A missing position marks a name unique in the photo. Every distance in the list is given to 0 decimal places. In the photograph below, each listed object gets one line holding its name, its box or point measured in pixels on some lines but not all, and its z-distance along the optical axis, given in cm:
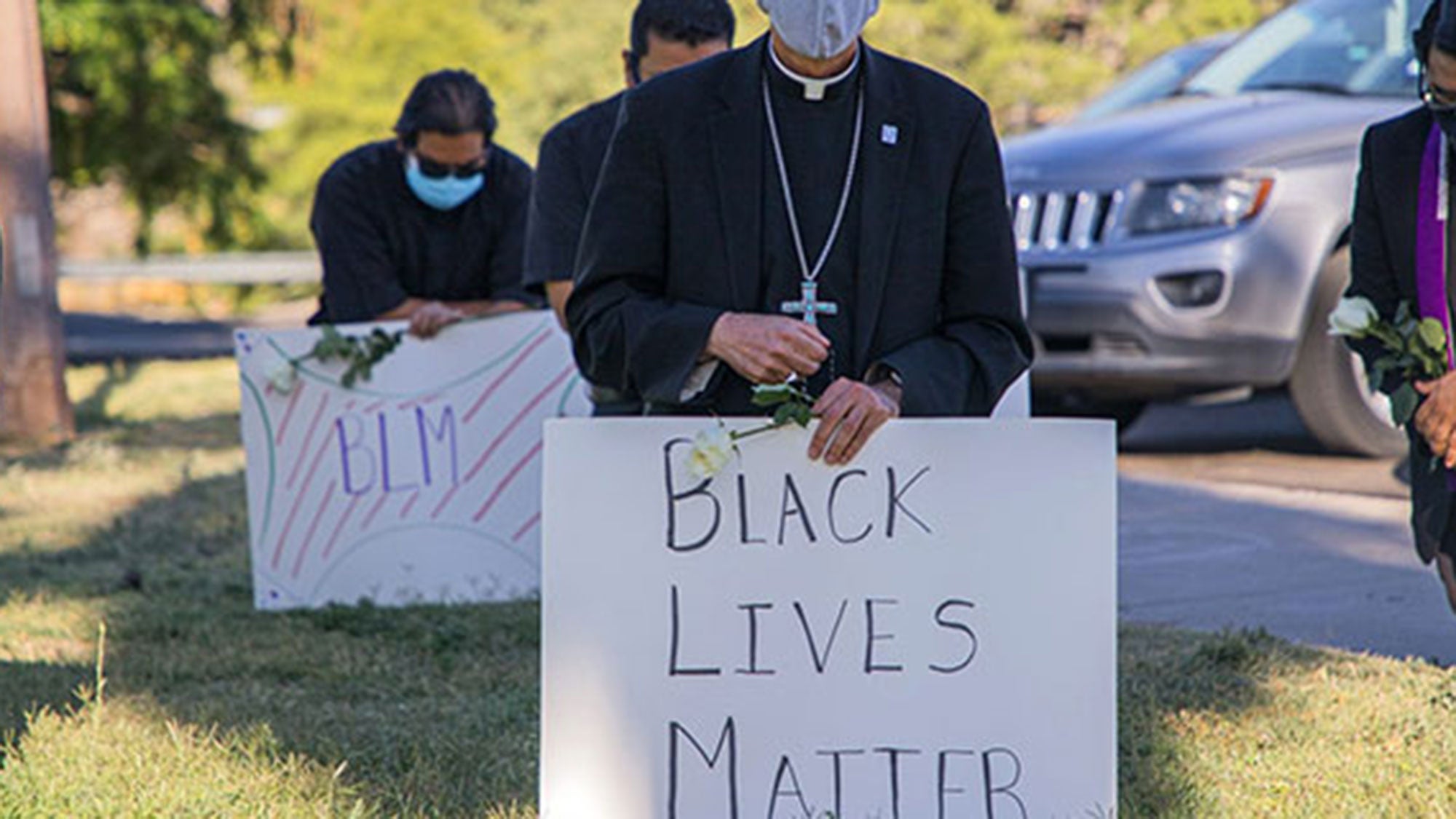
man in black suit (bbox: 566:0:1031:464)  718
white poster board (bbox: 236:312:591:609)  1419
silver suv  1811
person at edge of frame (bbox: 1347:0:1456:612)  846
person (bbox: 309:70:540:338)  1382
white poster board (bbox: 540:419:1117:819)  708
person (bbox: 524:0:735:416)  1111
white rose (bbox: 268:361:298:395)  1409
